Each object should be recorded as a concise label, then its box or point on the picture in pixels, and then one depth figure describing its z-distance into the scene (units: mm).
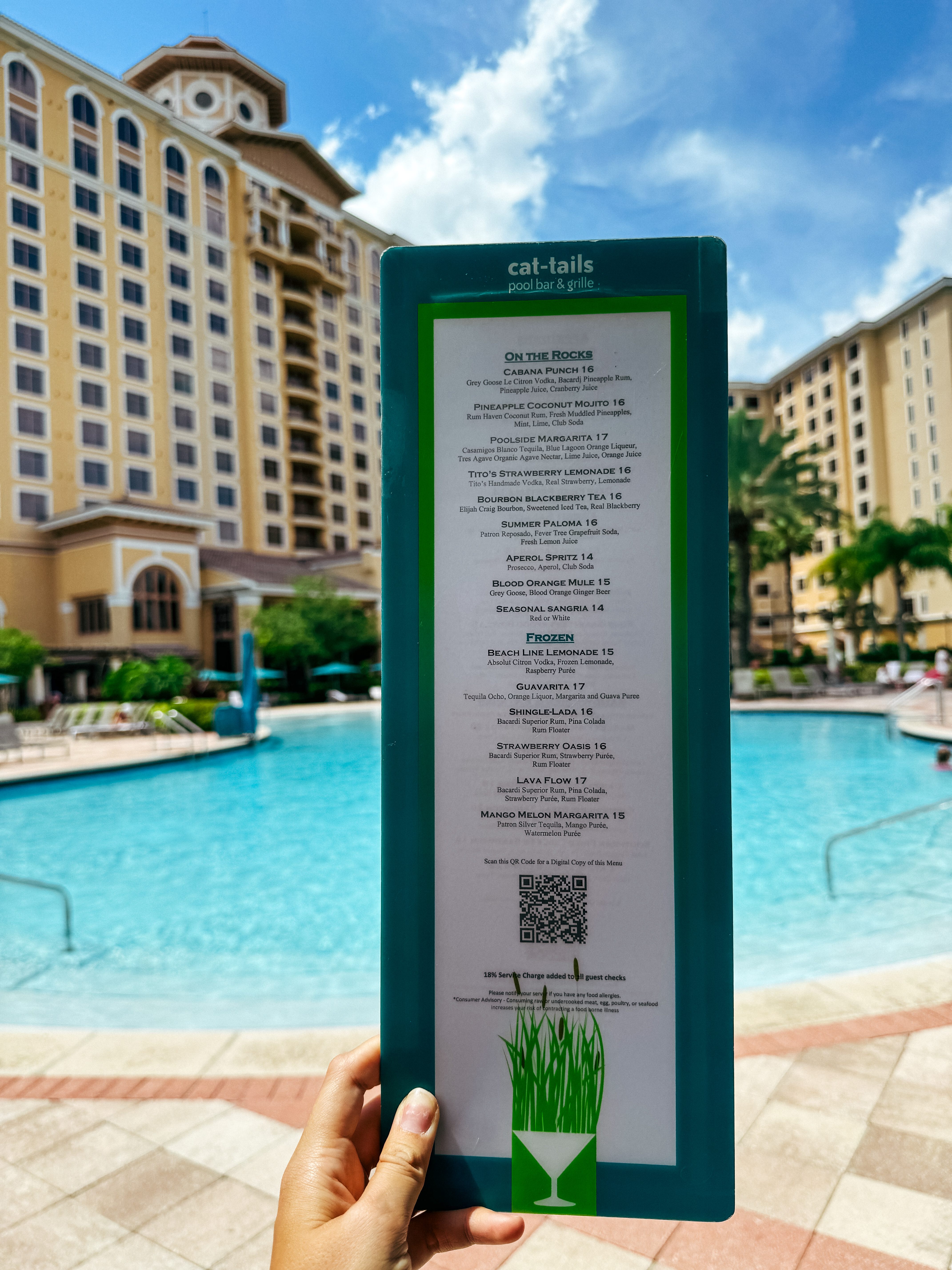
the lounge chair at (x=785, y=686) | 25094
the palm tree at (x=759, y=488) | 27750
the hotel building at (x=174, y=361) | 35562
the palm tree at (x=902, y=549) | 34938
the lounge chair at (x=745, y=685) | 24938
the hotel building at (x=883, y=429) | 50844
